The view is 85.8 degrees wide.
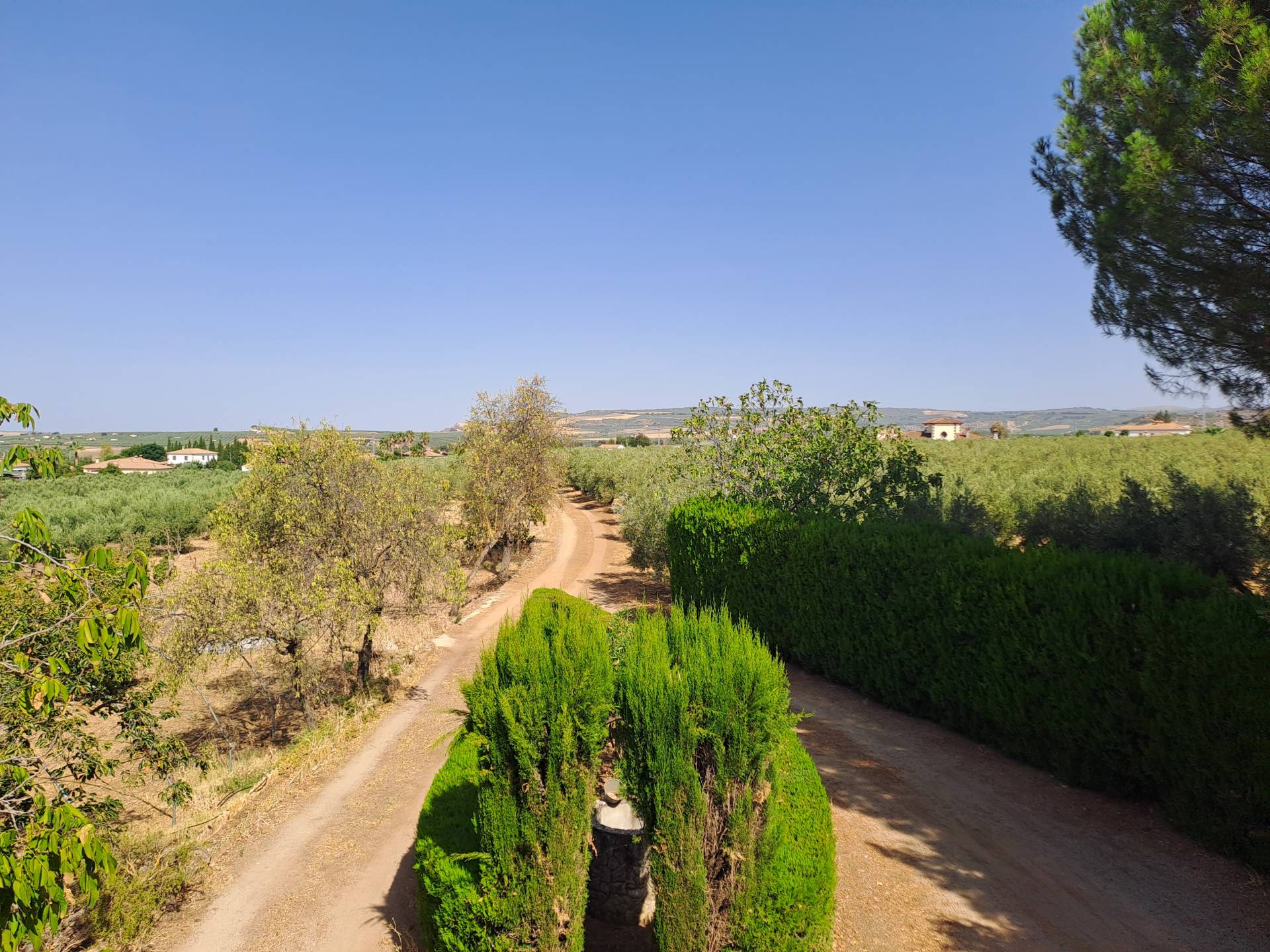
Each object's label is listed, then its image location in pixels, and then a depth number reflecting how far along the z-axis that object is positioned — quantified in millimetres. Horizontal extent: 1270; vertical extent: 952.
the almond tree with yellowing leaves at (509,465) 27469
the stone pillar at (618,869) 6586
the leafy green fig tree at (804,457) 16938
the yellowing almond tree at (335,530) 14273
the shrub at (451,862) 5207
